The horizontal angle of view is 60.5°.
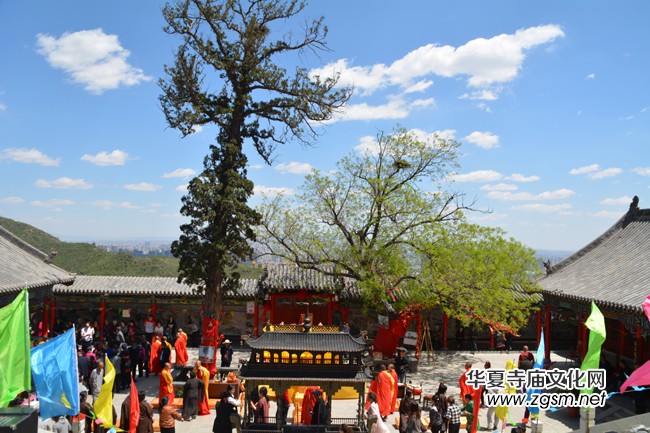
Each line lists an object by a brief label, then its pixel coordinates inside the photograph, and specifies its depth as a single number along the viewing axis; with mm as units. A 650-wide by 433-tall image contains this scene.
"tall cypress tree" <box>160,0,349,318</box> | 18812
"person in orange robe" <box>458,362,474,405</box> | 14461
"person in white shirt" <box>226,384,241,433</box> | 11734
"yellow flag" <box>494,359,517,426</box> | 11328
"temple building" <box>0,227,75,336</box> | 17047
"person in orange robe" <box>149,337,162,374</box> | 18641
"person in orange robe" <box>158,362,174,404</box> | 14062
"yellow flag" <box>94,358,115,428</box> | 9656
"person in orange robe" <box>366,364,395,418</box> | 13531
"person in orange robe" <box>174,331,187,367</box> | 18234
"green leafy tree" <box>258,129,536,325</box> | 19516
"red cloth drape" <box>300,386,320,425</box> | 13039
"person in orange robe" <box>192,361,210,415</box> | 14750
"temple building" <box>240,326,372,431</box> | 12414
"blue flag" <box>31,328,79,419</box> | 8828
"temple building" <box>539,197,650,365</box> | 15391
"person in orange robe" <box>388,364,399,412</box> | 13844
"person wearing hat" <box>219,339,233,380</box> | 18234
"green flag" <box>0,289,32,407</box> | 8312
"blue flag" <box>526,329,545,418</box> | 10922
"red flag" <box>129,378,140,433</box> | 10438
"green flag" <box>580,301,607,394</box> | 8477
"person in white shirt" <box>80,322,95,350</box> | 19891
